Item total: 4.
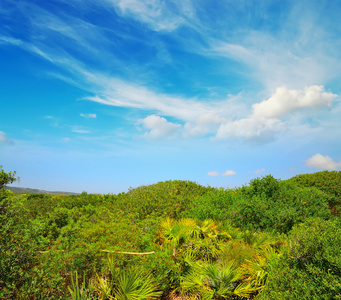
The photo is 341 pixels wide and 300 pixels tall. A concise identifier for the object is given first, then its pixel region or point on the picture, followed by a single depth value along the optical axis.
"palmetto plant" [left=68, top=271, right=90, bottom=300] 5.35
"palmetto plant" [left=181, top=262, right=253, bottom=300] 6.11
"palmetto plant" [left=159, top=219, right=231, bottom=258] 7.70
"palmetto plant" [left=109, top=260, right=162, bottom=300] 5.86
